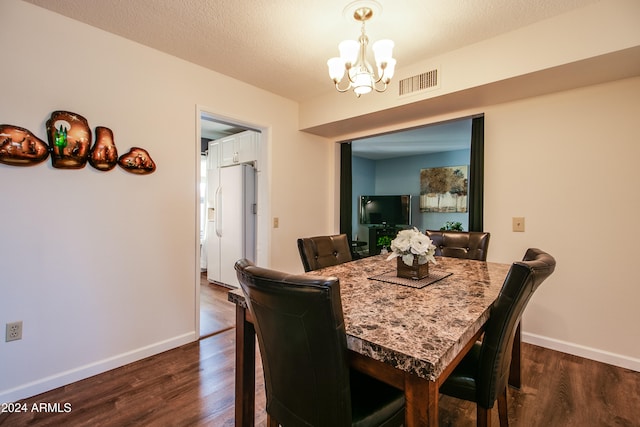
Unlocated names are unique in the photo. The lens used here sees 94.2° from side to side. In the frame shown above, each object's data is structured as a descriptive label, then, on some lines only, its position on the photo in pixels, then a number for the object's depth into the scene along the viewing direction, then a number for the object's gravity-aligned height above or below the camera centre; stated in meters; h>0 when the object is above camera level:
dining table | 0.80 -0.39
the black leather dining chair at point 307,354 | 0.82 -0.46
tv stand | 6.32 -0.57
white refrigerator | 4.09 -0.20
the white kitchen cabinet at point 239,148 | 4.01 +0.83
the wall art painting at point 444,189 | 5.74 +0.37
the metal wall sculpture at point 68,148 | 1.76 +0.37
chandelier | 1.72 +0.87
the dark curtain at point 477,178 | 2.77 +0.28
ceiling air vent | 2.50 +1.09
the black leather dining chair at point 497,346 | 1.06 -0.54
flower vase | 1.58 -0.34
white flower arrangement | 1.52 -0.21
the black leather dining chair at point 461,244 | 2.33 -0.29
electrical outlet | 1.79 -0.78
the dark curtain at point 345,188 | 3.99 +0.25
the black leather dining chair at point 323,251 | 2.05 -0.33
